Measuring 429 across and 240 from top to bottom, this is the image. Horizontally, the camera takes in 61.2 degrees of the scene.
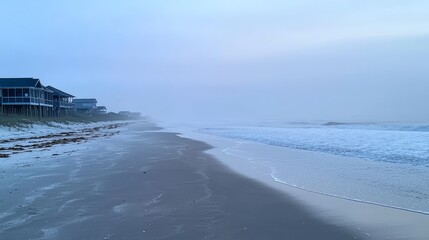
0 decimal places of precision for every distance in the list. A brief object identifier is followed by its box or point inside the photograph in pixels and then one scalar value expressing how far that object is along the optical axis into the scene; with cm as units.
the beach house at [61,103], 7106
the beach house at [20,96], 5459
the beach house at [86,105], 11835
